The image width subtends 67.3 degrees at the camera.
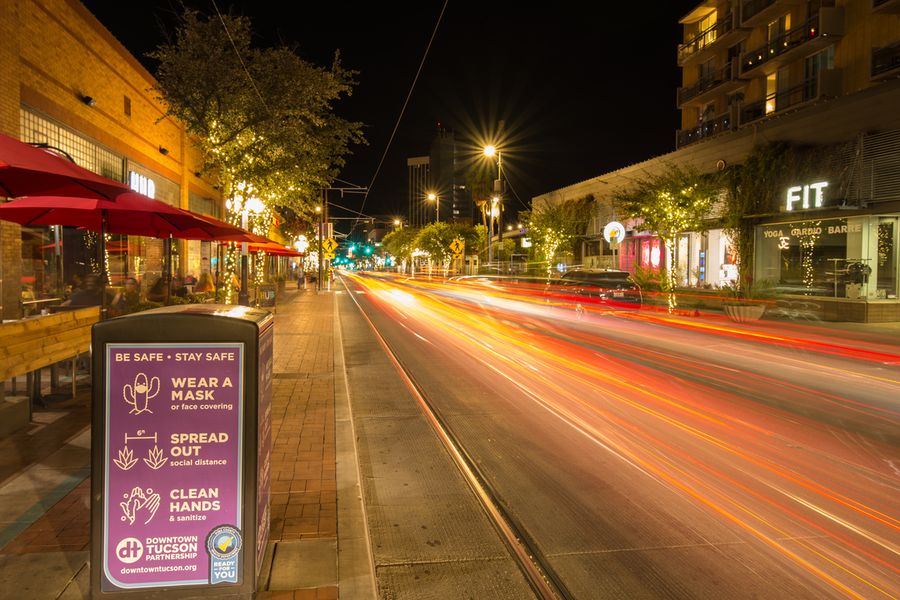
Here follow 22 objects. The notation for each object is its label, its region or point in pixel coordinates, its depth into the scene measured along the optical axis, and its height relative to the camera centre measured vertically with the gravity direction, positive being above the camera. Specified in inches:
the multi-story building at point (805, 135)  888.3 +212.7
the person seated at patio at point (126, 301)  475.5 -20.5
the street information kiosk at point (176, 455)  138.0 -37.6
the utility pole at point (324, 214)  1715.8 +175.1
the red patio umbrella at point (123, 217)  336.8 +34.3
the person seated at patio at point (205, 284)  987.9 -15.1
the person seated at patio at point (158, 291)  798.5 -20.5
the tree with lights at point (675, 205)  1065.5 +108.5
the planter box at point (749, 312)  927.7 -54.3
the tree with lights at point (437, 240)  3476.9 +175.5
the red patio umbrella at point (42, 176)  195.5 +32.1
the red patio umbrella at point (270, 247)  882.6 +36.7
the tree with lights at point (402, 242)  4554.6 +227.2
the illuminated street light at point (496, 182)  1758.1 +265.5
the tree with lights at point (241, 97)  663.8 +178.4
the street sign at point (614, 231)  1279.5 +80.1
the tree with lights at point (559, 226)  1765.5 +125.4
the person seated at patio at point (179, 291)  778.8 -19.5
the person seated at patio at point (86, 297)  466.9 -15.8
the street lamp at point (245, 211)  741.3 +74.9
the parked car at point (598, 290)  1107.9 -28.4
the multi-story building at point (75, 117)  504.4 +150.7
